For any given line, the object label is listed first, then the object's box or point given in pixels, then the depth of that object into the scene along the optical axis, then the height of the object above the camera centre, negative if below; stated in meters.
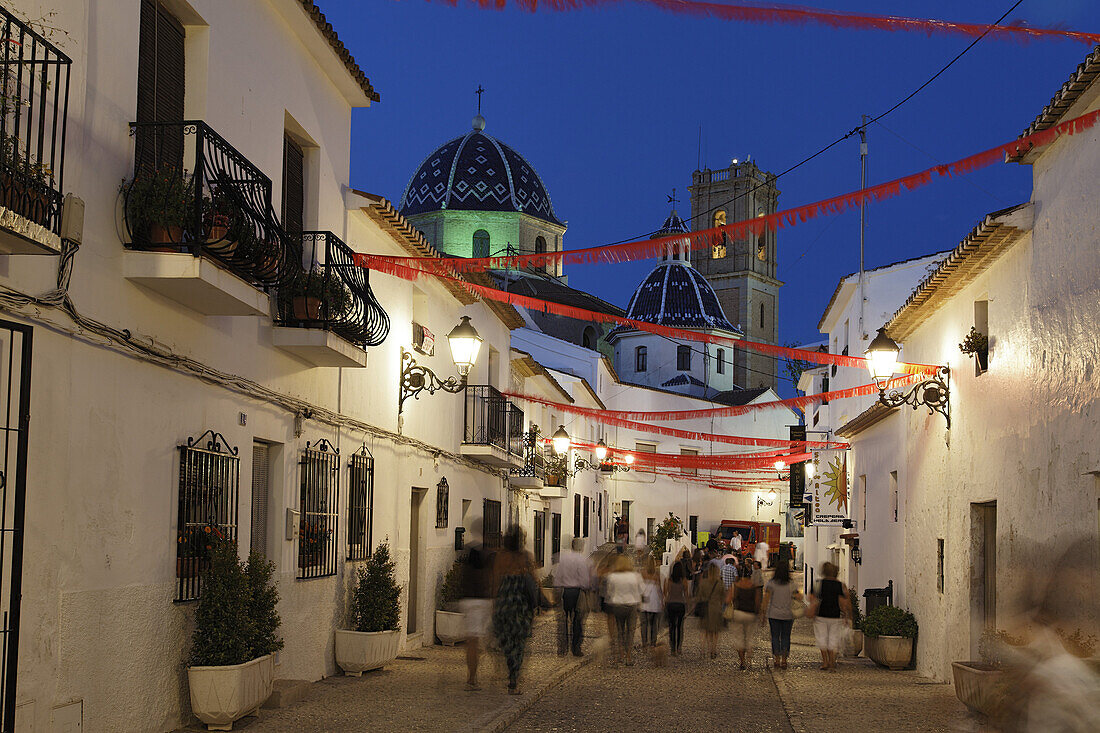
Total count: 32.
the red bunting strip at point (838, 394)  15.00 +1.31
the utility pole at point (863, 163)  21.82 +6.09
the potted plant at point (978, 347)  12.30 +1.46
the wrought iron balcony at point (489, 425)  20.30 +0.91
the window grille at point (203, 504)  9.01 -0.28
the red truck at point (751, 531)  49.12 -2.22
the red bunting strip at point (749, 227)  8.59 +2.24
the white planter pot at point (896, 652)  15.50 -2.27
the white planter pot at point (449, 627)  16.98 -2.25
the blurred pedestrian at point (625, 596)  15.02 -1.56
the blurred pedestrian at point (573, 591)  16.05 -1.60
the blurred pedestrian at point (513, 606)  11.73 -1.33
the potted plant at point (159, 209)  7.85 +1.76
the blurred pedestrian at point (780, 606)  14.76 -1.62
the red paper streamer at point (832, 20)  6.18 +2.60
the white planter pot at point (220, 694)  8.77 -1.71
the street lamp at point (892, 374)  13.16 +1.22
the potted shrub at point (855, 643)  17.27 -2.42
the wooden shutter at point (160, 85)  8.56 +2.95
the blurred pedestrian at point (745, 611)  15.57 -1.82
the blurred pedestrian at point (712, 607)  16.36 -1.83
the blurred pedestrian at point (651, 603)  16.48 -1.79
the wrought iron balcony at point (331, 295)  10.98 +1.73
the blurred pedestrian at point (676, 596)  15.91 -1.62
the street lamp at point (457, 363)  14.19 +1.42
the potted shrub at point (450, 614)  17.00 -2.06
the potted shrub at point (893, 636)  15.51 -2.09
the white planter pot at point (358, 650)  12.76 -1.96
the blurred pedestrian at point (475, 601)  11.77 -1.28
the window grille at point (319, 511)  11.95 -0.42
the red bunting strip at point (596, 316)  12.68 +1.90
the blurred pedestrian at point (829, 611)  14.74 -1.67
